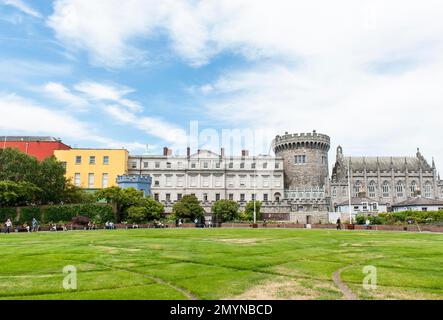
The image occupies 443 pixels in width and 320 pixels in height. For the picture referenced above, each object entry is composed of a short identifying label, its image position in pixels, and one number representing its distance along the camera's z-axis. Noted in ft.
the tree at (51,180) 197.57
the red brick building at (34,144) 259.60
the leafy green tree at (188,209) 210.18
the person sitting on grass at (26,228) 157.12
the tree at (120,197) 200.13
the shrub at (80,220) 180.71
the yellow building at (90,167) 260.62
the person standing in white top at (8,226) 148.87
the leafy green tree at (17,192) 174.45
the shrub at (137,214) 192.65
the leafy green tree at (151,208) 199.41
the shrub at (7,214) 186.60
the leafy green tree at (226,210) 219.00
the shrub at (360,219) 205.98
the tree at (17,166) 189.26
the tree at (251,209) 230.54
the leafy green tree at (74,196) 211.00
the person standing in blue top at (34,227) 161.72
